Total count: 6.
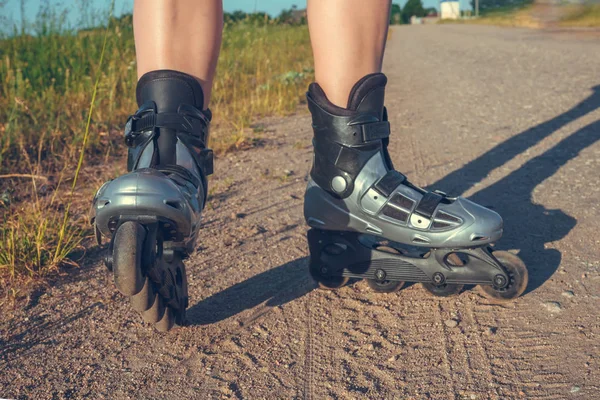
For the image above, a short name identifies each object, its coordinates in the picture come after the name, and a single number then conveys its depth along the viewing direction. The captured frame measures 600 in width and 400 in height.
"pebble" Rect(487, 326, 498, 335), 1.55
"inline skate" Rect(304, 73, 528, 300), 1.70
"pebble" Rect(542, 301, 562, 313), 1.64
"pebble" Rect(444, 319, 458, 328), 1.60
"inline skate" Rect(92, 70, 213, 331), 1.29
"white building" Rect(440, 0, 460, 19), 51.05
